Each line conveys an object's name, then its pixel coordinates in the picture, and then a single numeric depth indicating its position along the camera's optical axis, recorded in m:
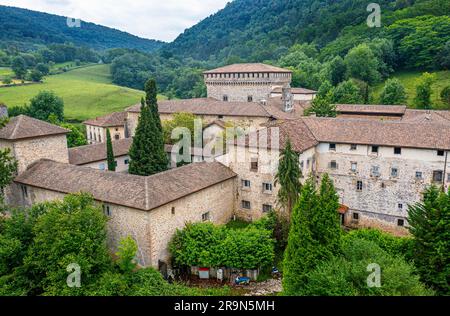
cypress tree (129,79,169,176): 38.22
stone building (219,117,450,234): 32.41
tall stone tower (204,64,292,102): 61.41
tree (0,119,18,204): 31.11
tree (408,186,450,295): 20.84
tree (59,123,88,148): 56.72
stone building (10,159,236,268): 25.38
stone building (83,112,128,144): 60.72
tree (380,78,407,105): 67.88
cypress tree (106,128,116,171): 42.94
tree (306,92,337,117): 49.72
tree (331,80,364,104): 66.12
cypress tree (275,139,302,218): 29.03
